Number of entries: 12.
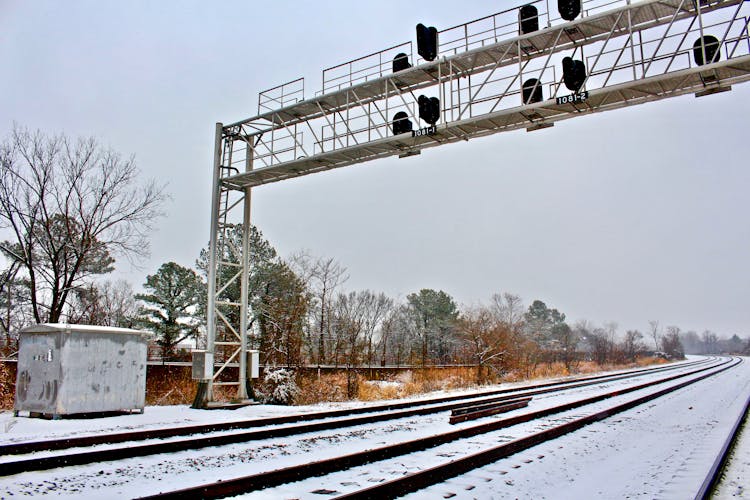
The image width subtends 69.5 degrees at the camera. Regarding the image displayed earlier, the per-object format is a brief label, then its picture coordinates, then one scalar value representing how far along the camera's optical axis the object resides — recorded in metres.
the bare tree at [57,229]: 21.78
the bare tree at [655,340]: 120.86
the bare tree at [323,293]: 35.75
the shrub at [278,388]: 17.58
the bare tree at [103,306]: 26.84
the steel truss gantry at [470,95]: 11.55
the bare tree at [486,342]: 32.12
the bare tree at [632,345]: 77.18
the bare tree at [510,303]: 85.19
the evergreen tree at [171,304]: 40.88
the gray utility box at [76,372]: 12.77
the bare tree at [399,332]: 67.62
